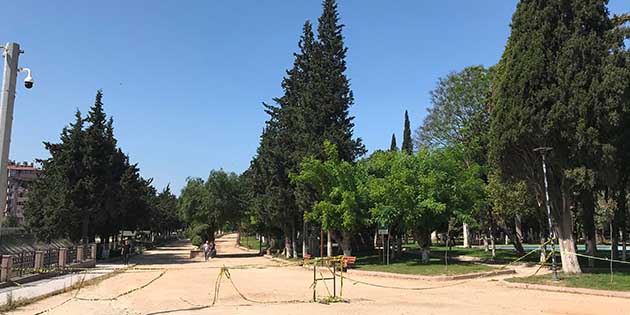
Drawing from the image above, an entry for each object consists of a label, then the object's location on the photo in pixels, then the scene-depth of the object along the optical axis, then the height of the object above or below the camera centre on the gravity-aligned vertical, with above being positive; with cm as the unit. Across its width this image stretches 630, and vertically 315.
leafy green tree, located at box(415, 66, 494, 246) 3703 +865
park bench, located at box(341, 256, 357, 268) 2613 -201
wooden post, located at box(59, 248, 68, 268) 2692 -197
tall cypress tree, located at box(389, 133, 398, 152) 7012 +1147
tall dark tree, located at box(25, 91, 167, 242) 3478 +254
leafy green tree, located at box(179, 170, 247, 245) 5284 +194
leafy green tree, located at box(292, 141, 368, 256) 2853 +169
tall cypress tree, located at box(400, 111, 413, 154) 6123 +1089
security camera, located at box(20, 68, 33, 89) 987 +271
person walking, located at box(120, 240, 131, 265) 3661 -261
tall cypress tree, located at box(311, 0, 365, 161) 3375 +941
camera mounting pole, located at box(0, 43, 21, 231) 968 +226
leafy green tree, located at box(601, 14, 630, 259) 1912 +462
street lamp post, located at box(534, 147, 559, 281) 1899 +80
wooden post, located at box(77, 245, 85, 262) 3022 -194
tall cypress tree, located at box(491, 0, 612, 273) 1973 +513
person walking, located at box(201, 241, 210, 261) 4184 -243
